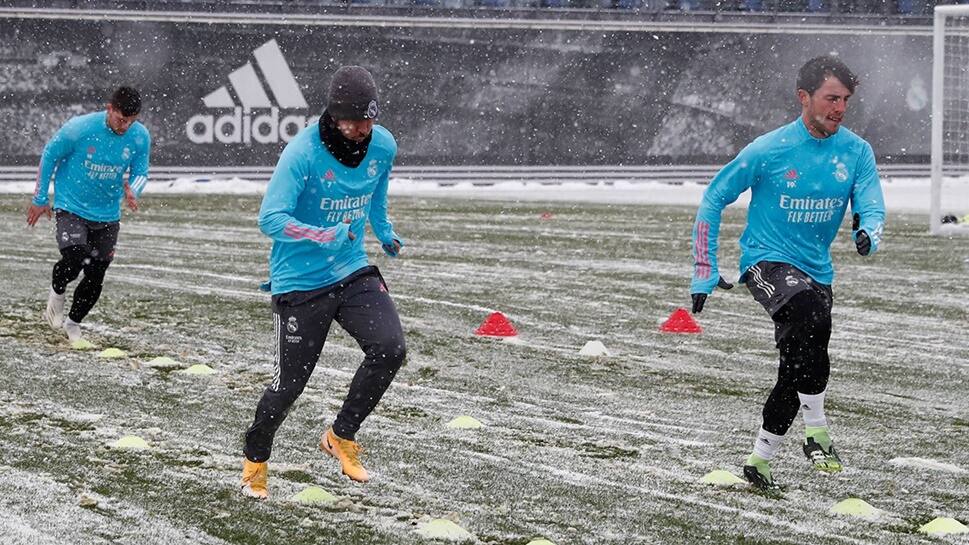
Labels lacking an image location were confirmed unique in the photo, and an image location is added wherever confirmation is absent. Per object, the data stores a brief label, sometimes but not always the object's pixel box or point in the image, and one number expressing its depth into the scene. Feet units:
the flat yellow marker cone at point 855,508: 41.50
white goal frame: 129.18
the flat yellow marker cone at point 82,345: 69.77
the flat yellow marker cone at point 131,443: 48.91
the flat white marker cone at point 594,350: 70.64
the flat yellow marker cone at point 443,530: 38.61
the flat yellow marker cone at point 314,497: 42.24
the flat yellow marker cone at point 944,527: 39.52
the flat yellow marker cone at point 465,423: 53.57
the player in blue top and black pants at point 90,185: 70.64
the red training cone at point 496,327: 75.61
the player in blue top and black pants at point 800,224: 43.57
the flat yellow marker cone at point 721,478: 45.21
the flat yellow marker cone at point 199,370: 63.67
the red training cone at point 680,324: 77.97
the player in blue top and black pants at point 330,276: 41.14
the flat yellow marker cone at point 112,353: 67.62
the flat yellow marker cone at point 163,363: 65.21
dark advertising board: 183.62
